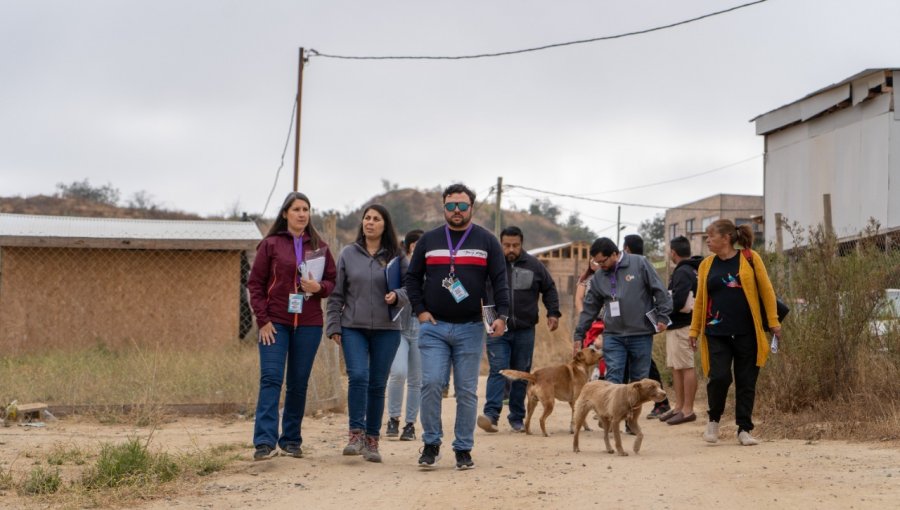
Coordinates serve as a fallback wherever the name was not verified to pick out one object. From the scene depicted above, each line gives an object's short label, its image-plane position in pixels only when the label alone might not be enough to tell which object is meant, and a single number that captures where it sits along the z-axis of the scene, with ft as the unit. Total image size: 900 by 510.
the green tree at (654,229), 243.81
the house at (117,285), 55.52
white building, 75.77
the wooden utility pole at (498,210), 107.76
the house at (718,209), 182.91
